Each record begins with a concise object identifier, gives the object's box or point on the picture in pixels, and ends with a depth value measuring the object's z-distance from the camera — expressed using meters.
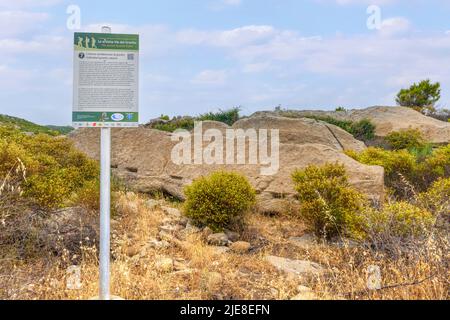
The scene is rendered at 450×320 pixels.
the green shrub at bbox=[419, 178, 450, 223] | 8.20
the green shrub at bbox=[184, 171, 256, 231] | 7.79
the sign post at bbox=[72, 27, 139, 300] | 4.65
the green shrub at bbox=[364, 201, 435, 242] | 6.28
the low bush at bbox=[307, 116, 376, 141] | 21.67
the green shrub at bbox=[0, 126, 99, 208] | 6.96
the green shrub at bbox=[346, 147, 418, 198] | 11.46
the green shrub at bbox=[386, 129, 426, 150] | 18.48
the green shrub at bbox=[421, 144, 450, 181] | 11.70
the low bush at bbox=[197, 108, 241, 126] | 23.91
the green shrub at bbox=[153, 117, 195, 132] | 20.11
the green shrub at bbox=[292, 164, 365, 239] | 7.72
